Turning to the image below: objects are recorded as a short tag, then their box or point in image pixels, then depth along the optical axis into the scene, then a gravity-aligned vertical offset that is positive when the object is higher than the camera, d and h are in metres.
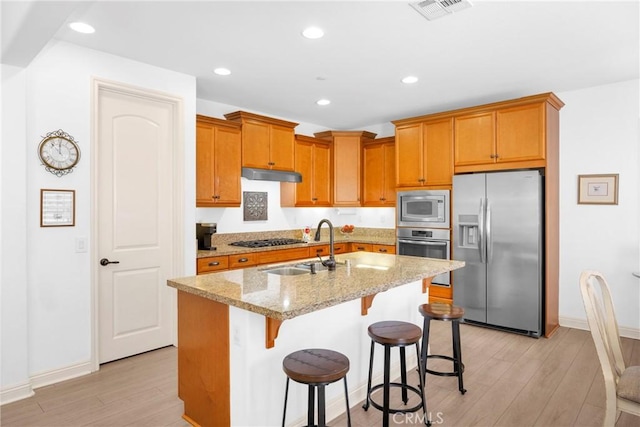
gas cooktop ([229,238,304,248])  4.67 -0.39
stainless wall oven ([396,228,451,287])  4.66 -0.41
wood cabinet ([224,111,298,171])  4.67 +0.91
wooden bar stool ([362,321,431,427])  2.18 -0.75
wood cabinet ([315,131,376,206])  5.88 +0.71
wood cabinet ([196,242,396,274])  4.02 -0.53
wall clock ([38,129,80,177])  2.89 +0.47
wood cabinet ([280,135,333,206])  5.49 +0.54
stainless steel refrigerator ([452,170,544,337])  3.97 -0.40
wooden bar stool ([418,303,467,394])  2.68 -0.82
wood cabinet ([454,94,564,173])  3.98 +0.87
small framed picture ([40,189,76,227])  2.90 +0.04
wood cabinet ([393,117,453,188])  4.69 +0.77
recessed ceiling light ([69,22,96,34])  2.73 +1.34
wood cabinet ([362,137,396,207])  5.63 +0.59
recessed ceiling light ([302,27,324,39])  2.80 +1.34
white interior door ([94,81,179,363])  3.30 -0.07
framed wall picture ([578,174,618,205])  4.05 +0.24
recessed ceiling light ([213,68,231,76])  3.62 +1.35
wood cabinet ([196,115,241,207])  4.23 +0.58
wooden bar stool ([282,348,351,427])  1.75 -0.74
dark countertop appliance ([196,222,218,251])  4.28 -0.25
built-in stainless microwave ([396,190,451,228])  4.68 +0.05
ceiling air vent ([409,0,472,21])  2.43 +1.34
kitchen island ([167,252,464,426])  1.97 -0.71
